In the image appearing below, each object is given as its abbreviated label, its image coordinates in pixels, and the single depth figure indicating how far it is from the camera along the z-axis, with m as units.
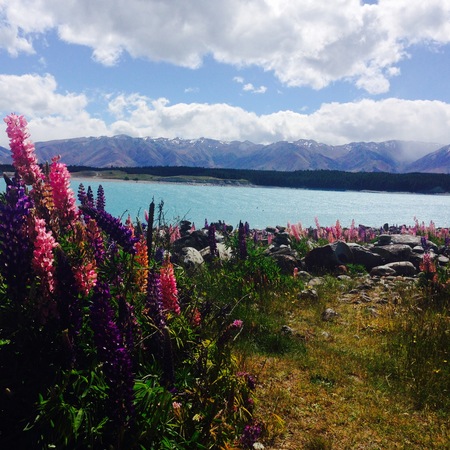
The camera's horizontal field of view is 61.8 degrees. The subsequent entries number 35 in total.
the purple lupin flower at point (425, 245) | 16.69
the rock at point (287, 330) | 8.58
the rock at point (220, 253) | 14.28
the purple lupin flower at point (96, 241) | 4.47
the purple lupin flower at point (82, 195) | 5.79
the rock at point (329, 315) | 9.78
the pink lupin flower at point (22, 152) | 3.90
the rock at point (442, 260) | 15.43
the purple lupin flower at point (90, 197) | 5.89
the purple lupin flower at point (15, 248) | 3.24
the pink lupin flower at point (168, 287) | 5.02
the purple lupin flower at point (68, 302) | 3.21
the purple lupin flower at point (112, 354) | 2.97
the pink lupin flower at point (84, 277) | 3.47
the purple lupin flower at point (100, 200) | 6.00
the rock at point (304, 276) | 13.70
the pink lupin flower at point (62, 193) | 4.06
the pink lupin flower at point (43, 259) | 3.28
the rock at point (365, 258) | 15.80
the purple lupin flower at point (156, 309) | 4.11
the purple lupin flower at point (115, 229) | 4.29
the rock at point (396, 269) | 14.41
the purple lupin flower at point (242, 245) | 12.38
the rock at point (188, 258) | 12.86
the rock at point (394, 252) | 16.20
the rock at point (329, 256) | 15.12
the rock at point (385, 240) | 20.17
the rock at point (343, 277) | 13.61
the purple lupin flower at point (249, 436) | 4.46
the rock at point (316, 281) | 12.82
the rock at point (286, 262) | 14.27
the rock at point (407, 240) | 19.31
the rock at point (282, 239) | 19.61
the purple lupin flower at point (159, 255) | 7.07
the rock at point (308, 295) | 11.12
